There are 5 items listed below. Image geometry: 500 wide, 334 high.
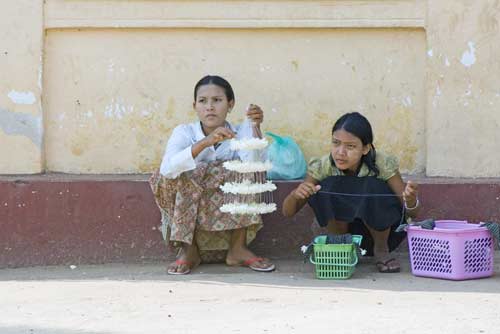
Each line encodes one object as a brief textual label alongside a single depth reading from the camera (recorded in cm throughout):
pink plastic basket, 1005
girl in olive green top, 1047
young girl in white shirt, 1064
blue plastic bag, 1143
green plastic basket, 1021
